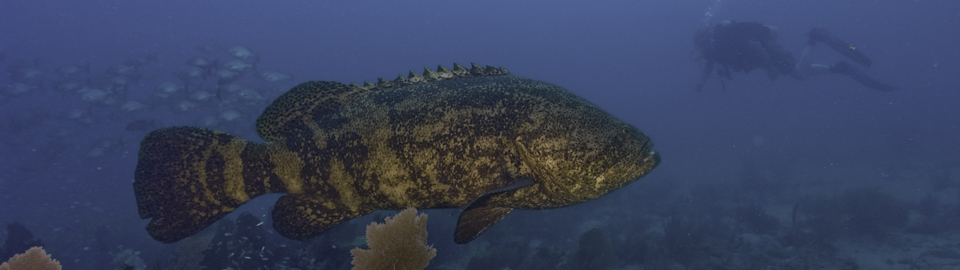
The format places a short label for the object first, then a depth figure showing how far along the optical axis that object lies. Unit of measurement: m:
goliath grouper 2.03
